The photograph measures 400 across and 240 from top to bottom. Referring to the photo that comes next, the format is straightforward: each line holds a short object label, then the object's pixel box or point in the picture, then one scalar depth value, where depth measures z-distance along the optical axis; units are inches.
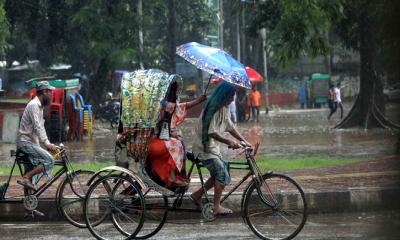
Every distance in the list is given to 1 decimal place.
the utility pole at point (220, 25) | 1665.2
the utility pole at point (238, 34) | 1941.4
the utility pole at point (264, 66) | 1535.2
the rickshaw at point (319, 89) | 1924.2
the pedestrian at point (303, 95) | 1914.4
